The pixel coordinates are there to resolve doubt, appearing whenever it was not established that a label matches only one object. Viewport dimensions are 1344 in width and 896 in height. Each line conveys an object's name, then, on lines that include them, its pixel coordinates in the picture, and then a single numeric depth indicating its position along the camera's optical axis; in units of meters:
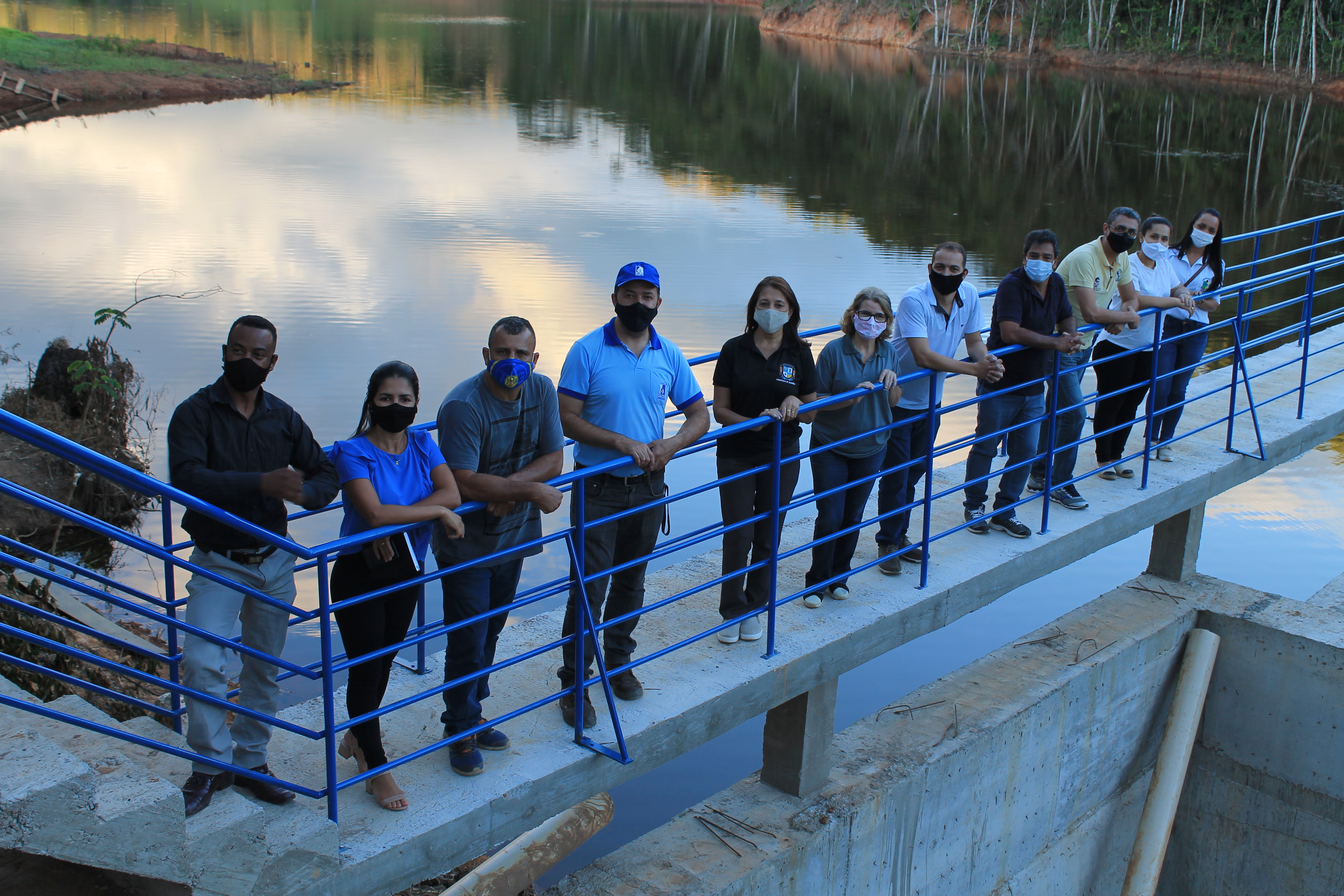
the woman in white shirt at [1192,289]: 6.66
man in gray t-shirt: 3.61
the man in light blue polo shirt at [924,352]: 5.13
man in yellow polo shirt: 5.86
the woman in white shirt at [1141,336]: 6.32
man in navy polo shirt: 5.38
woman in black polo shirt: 4.44
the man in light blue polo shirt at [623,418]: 4.00
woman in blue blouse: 3.40
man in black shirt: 3.22
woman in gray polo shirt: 4.84
